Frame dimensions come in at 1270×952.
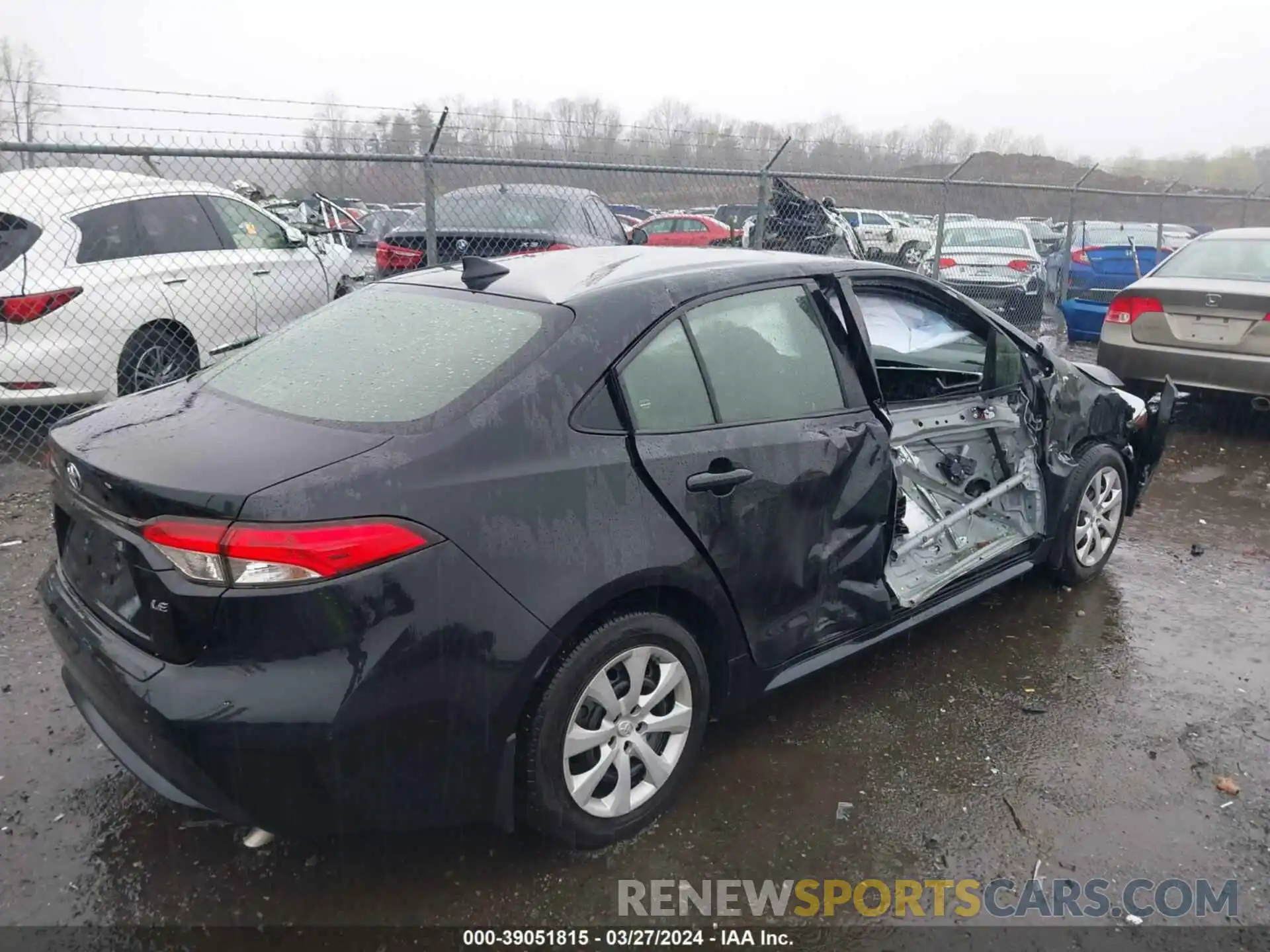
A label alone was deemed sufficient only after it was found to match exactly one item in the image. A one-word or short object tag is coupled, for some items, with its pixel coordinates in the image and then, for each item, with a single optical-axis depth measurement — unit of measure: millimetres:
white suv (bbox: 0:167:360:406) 5512
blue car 10312
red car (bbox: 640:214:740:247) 18188
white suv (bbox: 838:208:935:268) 13078
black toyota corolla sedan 2020
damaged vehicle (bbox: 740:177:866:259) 10445
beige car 6418
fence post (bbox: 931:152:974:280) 9391
